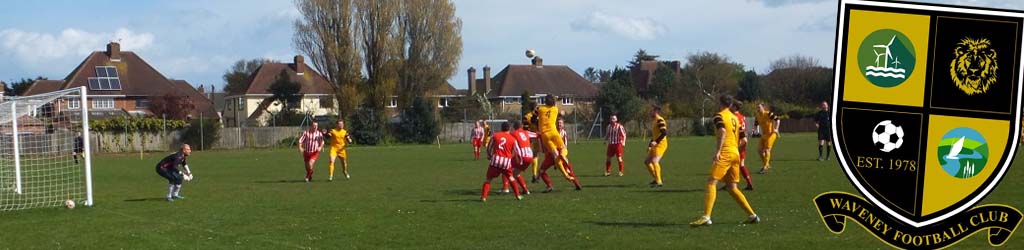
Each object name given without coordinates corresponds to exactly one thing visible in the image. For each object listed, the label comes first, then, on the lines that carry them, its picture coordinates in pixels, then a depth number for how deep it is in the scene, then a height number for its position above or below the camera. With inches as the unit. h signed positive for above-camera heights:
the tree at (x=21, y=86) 2946.9 -44.5
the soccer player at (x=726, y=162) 429.7 -37.5
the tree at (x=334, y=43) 2431.1 +90.3
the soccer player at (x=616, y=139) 810.8 -52.0
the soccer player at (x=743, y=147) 628.4 -45.4
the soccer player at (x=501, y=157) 587.2 -50.0
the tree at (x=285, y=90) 2829.7 -42.9
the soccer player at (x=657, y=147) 671.8 -48.6
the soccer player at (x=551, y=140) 681.0 -45.8
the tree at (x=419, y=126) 2228.1 -117.1
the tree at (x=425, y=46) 2539.4 +89.9
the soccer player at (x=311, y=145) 864.3 -64.8
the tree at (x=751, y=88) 3154.5 -18.3
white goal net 689.3 -96.5
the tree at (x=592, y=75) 4406.5 +27.5
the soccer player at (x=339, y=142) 880.9 -62.9
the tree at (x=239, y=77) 3380.4 -5.6
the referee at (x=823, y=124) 946.1 -41.9
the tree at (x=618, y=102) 2412.6 -55.5
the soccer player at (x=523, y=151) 610.5 -47.7
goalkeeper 673.6 -69.7
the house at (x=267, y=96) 3009.4 -66.0
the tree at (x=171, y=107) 2699.3 -95.7
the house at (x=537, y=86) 3181.6 -20.6
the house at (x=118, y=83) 2760.8 -30.7
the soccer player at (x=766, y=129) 807.1 -40.6
